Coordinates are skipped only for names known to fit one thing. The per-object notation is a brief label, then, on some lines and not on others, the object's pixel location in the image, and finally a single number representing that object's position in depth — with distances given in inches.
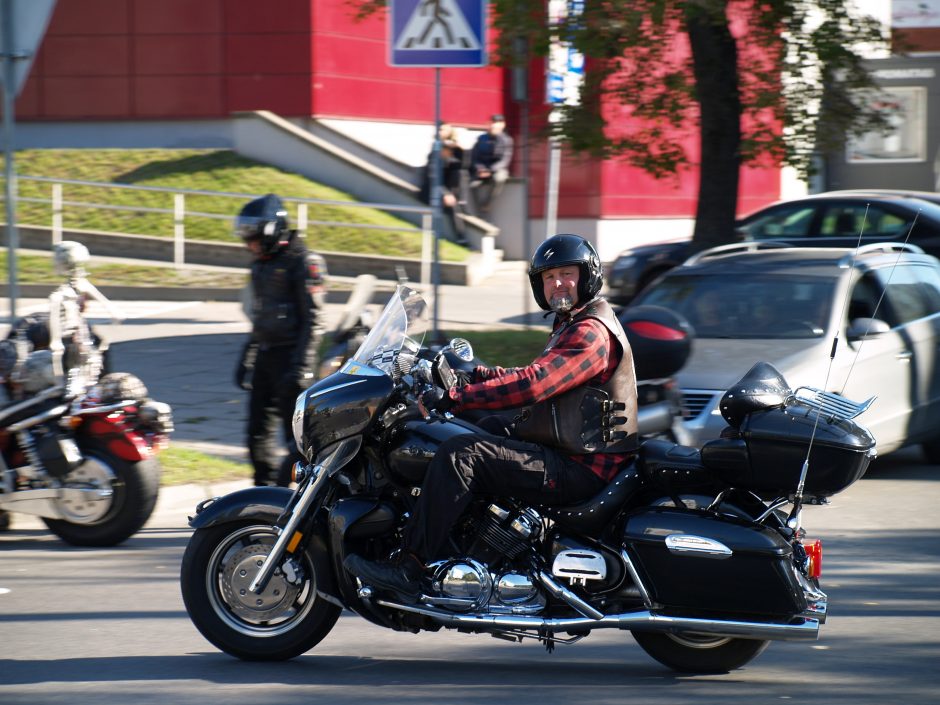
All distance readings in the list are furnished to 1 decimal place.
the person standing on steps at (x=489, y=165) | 1727.4
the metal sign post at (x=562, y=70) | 984.9
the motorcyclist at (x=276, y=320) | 652.7
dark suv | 1214.9
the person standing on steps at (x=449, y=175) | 1638.8
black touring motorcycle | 402.3
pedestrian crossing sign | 777.6
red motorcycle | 609.0
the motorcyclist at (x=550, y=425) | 410.0
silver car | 730.8
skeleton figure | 616.1
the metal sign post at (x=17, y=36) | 695.1
